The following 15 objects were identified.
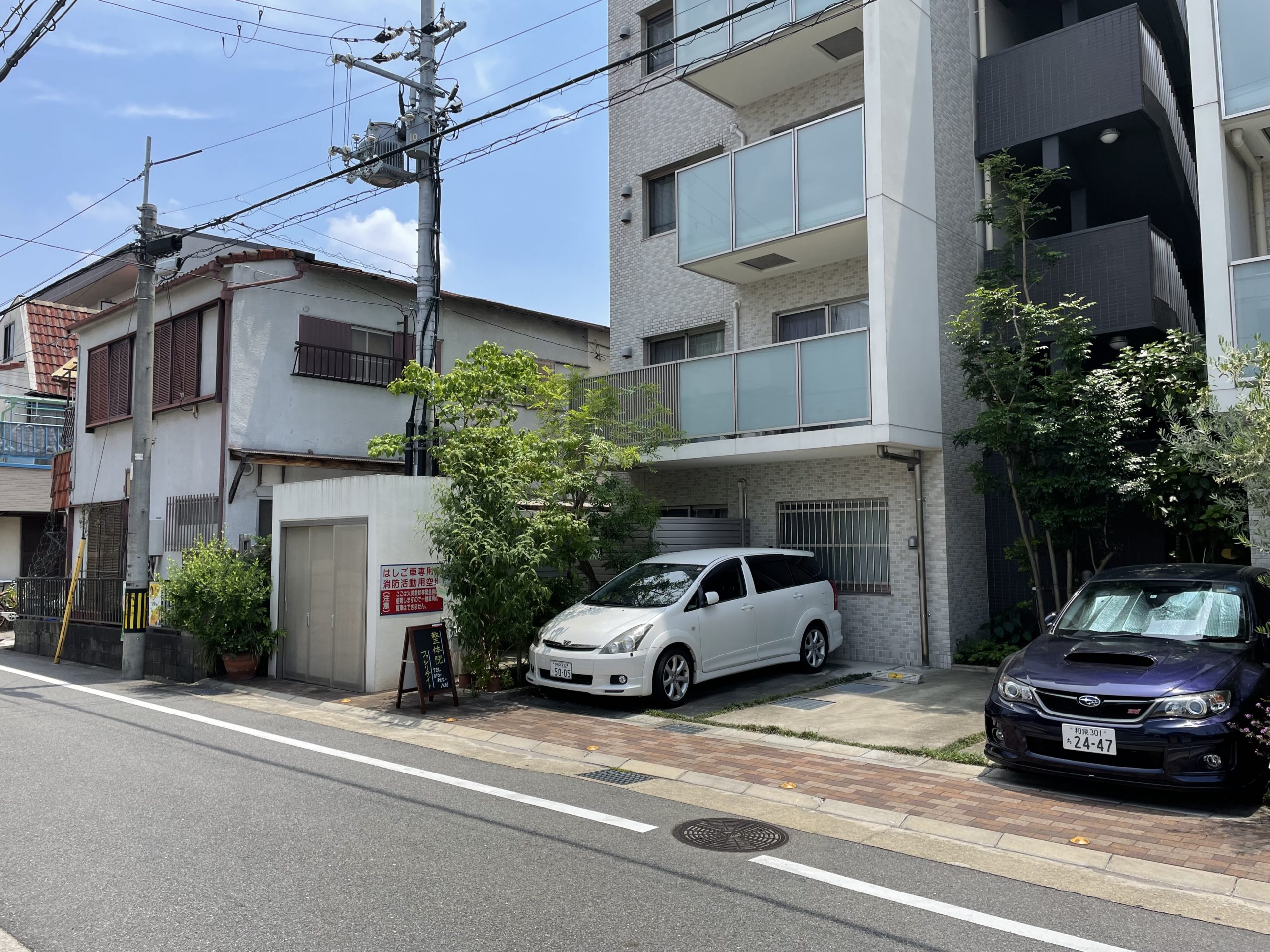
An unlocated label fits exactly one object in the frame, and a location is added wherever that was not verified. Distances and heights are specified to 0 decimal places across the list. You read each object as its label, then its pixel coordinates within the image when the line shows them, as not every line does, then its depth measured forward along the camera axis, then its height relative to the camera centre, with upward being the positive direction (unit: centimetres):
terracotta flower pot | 1290 -151
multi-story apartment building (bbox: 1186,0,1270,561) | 995 +469
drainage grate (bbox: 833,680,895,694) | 1123 -162
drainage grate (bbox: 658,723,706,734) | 931 -173
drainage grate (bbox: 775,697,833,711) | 1035 -166
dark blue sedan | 636 -95
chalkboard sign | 1030 -115
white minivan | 999 -82
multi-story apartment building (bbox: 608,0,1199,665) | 1256 +438
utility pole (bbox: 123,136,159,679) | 1393 +123
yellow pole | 1620 -106
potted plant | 1268 -69
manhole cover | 573 -177
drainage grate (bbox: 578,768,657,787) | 742 -177
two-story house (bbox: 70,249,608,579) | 1602 +307
